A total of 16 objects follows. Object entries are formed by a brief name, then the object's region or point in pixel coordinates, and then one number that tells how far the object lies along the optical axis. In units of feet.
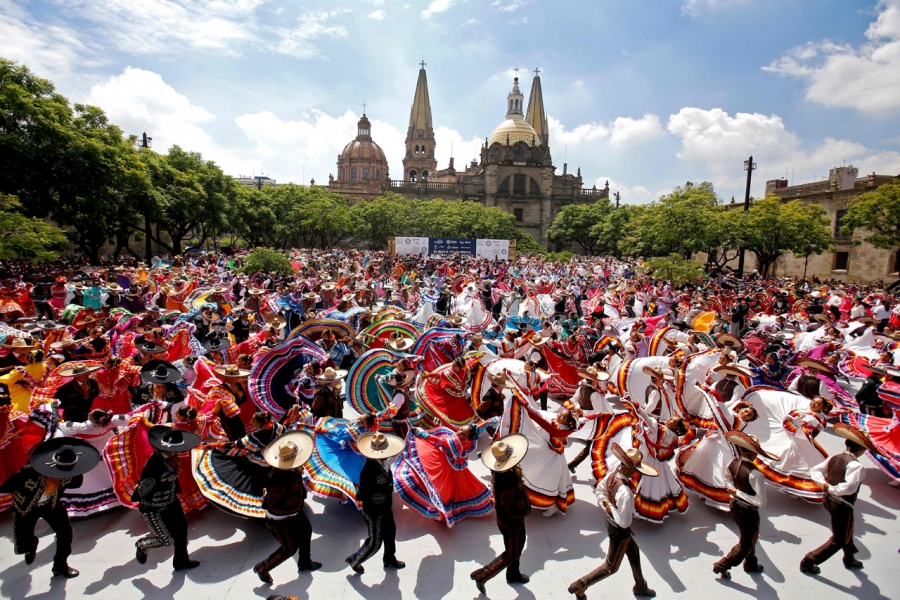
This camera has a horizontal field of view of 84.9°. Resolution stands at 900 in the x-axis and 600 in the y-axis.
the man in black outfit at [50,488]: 12.46
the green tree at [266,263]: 69.35
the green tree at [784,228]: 82.94
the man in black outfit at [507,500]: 12.67
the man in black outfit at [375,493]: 13.43
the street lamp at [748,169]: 94.84
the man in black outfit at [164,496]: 13.23
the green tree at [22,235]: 40.68
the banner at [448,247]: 114.72
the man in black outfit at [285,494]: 12.66
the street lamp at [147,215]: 80.76
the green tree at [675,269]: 61.21
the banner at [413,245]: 114.73
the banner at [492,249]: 116.06
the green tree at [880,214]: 70.74
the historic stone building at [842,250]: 92.38
